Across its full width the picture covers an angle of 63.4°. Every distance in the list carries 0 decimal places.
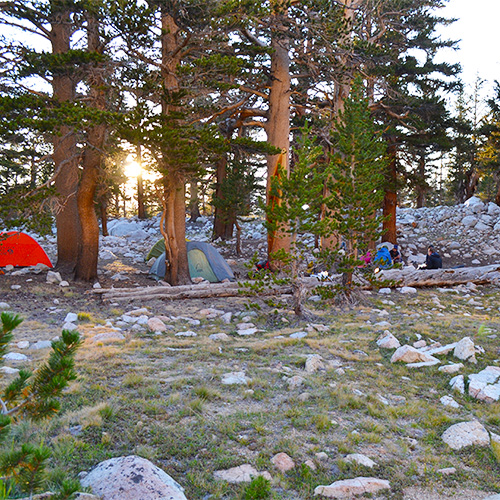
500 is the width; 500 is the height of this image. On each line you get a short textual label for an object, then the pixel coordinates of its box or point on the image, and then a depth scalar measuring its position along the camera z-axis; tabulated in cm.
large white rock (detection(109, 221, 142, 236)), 2978
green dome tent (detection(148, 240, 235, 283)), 1329
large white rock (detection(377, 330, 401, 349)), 637
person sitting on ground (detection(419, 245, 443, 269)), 1376
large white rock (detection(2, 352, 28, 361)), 524
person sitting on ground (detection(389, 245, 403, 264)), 1524
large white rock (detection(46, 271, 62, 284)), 1098
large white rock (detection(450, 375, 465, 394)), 480
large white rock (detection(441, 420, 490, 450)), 359
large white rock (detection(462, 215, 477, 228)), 2119
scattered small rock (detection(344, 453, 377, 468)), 324
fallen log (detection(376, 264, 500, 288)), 1230
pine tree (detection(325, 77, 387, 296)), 901
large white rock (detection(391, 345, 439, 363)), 578
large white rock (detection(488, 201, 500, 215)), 2196
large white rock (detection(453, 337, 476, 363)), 570
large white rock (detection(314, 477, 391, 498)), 288
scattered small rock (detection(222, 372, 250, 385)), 479
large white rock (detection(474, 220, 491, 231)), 2042
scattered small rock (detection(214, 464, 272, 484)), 299
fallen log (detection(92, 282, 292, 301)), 1002
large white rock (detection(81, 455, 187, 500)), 256
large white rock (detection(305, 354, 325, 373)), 536
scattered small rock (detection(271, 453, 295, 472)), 317
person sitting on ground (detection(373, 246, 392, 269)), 1434
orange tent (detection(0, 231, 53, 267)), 1295
